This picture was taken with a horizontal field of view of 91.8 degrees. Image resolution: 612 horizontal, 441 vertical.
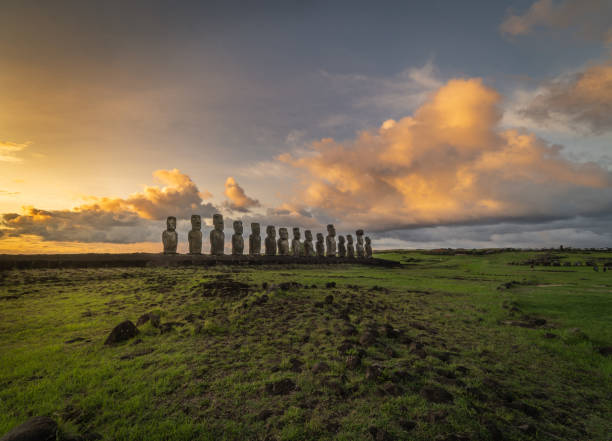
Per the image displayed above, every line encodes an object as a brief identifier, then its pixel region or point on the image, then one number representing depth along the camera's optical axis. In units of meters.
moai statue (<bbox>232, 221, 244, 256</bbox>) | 32.06
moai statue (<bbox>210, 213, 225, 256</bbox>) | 29.14
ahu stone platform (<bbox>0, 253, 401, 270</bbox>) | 16.70
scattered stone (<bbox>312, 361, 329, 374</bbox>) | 5.05
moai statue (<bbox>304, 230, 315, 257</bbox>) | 42.38
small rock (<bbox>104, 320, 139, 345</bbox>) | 6.30
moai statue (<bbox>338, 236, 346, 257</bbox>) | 48.00
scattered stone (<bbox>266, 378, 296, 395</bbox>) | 4.41
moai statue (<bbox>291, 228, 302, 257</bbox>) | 40.31
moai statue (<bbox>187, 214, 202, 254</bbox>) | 27.47
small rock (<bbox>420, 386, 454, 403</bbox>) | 4.25
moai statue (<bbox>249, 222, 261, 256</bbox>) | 34.75
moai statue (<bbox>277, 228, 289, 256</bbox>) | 37.54
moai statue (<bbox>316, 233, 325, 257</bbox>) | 44.25
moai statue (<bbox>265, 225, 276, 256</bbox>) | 36.62
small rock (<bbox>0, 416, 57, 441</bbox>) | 3.00
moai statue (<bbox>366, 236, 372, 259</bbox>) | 53.18
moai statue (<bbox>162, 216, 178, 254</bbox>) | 25.25
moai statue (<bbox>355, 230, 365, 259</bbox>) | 51.07
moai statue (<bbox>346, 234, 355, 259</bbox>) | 49.25
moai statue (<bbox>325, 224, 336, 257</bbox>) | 46.59
